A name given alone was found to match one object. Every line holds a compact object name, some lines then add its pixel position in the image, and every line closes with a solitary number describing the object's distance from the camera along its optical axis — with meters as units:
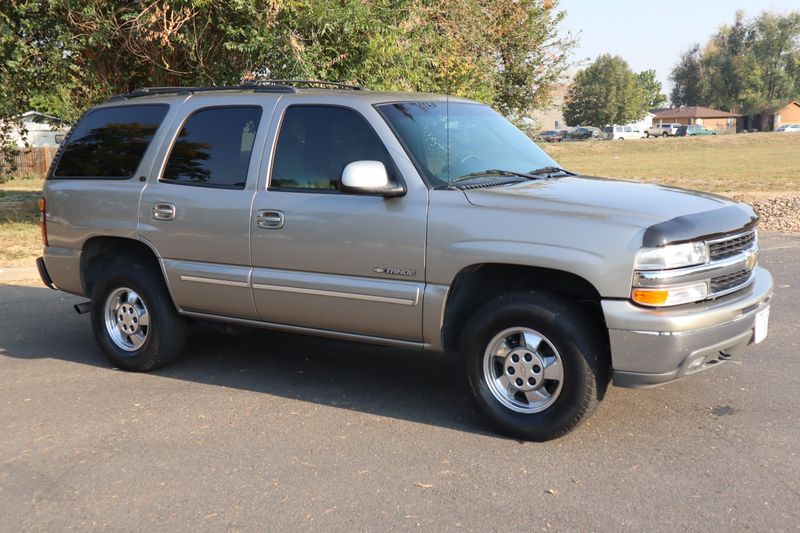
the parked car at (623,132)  91.12
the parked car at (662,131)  95.25
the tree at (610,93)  100.57
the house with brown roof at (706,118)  111.44
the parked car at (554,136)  85.11
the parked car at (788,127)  95.44
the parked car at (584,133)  93.81
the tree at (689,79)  125.69
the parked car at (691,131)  93.81
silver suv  4.46
